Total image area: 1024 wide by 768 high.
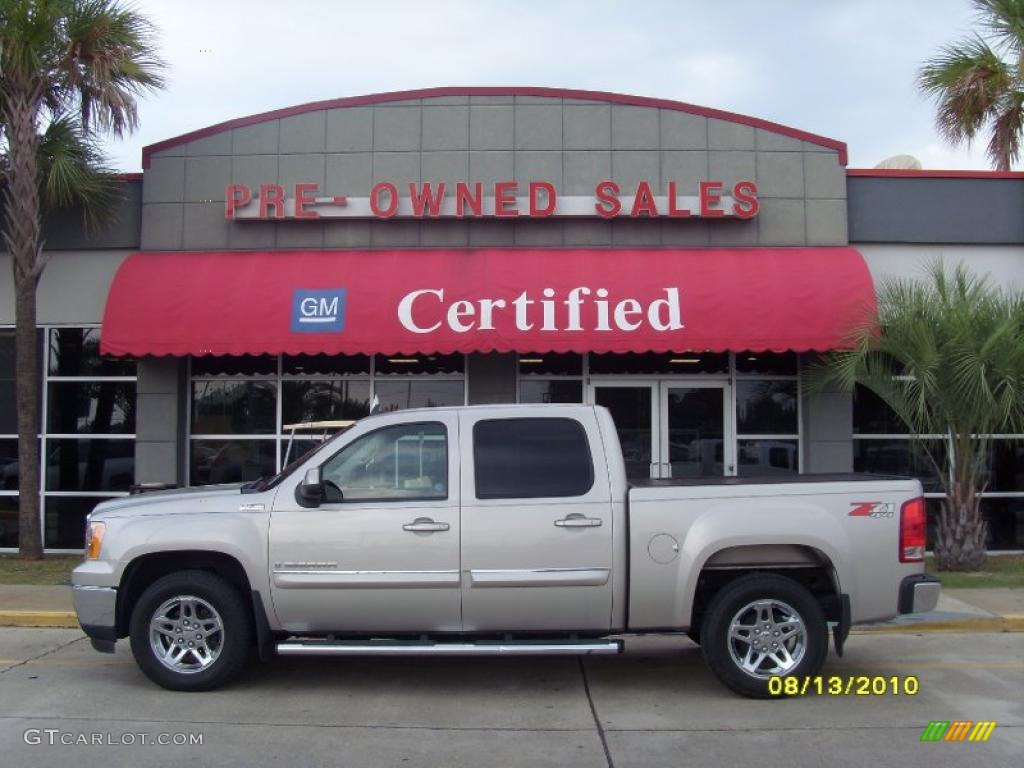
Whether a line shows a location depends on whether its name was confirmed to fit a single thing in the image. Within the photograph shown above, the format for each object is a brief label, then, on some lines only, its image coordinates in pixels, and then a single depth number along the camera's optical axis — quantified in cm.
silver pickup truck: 657
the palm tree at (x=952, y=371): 1120
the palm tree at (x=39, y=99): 1234
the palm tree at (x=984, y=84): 1315
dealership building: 1359
